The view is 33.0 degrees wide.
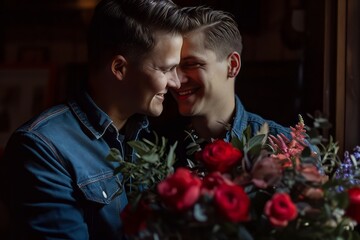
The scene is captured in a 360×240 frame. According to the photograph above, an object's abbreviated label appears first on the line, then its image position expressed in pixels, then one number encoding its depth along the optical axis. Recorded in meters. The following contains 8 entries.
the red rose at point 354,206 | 0.95
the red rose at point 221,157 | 0.97
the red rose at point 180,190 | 0.88
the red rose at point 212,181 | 0.92
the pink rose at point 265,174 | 0.93
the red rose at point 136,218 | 0.93
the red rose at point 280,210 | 0.89
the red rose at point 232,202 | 0.86
